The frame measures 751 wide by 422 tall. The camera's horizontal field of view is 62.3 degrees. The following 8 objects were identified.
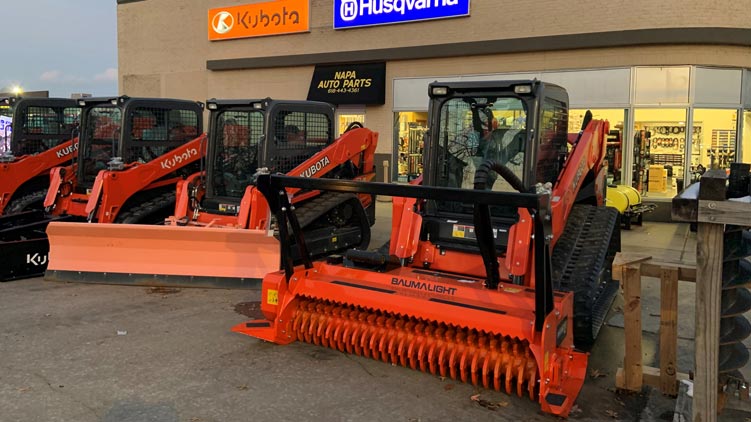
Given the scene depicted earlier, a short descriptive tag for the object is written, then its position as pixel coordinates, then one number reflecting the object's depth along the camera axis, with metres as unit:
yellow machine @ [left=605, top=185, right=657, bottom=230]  11.92
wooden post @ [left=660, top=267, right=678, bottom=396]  4.31
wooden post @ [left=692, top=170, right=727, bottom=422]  3.01
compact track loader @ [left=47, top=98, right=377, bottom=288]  7.32
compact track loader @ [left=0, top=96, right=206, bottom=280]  8.60
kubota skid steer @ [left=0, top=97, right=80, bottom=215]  10.24
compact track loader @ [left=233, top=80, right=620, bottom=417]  4.21
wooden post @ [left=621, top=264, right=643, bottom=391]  4.39
